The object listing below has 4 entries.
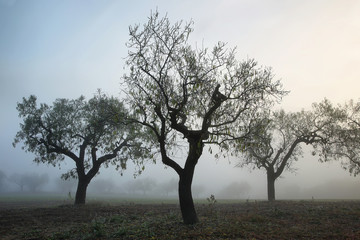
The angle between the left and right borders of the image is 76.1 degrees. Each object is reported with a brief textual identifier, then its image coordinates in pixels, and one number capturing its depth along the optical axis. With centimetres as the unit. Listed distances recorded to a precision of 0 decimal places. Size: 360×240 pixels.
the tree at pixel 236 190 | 15175
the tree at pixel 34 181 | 15896
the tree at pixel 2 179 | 17450
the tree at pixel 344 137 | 3061
